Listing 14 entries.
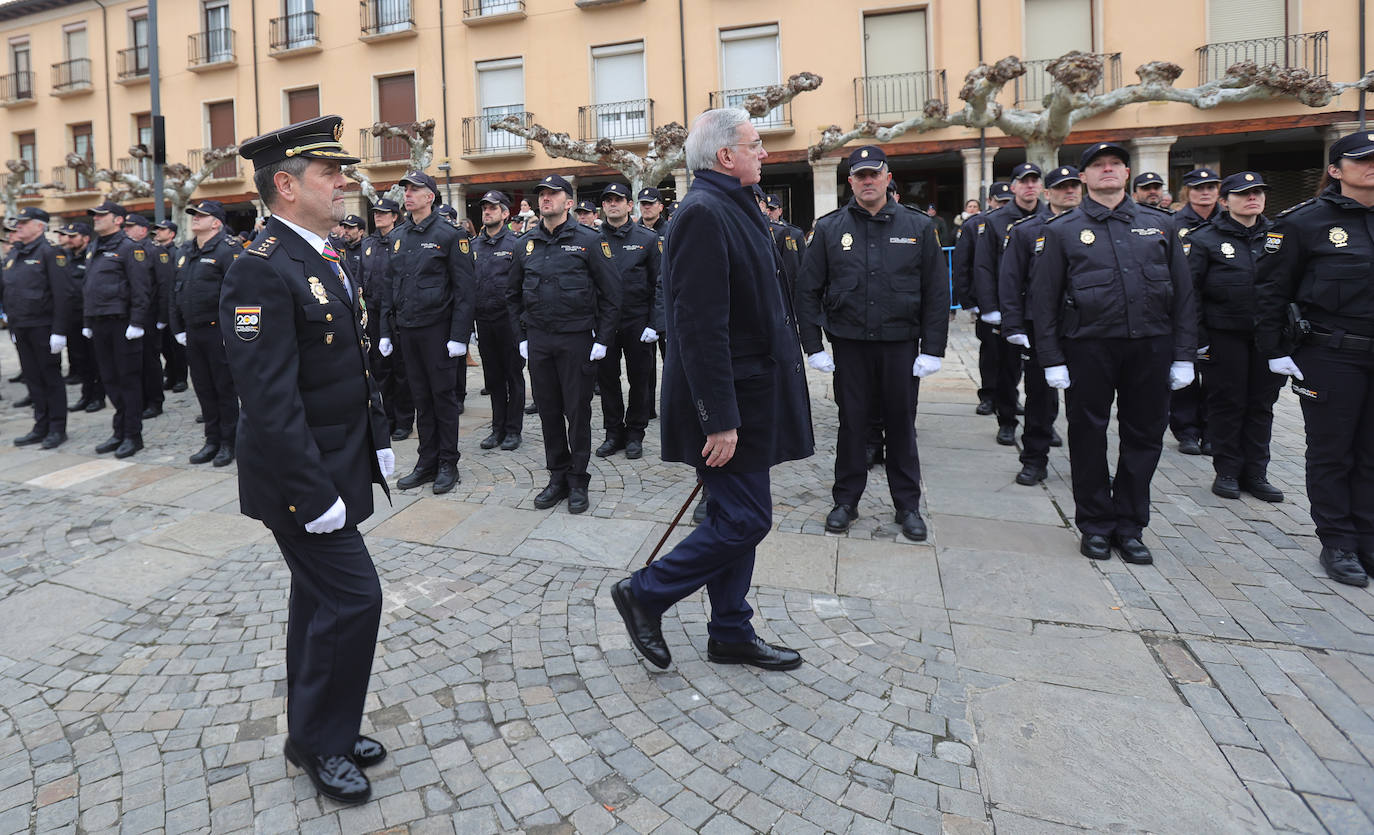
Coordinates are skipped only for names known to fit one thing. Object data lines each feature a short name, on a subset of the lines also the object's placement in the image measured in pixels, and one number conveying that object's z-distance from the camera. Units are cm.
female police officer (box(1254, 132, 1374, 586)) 405
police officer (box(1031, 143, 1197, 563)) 430
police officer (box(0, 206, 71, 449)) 790
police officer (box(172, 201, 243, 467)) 669
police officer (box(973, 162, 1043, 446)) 698
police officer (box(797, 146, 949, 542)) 491
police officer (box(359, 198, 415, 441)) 782
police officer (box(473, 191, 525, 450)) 730
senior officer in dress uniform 234
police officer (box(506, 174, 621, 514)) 557
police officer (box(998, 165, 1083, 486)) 567
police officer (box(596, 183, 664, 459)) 700
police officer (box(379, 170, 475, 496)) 608
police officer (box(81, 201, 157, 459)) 752
